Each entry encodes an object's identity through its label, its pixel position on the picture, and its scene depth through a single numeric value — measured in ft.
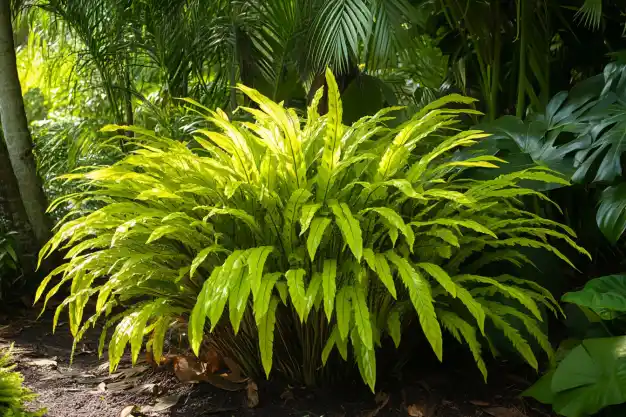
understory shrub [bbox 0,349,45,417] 5.98
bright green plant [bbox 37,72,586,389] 5.99
